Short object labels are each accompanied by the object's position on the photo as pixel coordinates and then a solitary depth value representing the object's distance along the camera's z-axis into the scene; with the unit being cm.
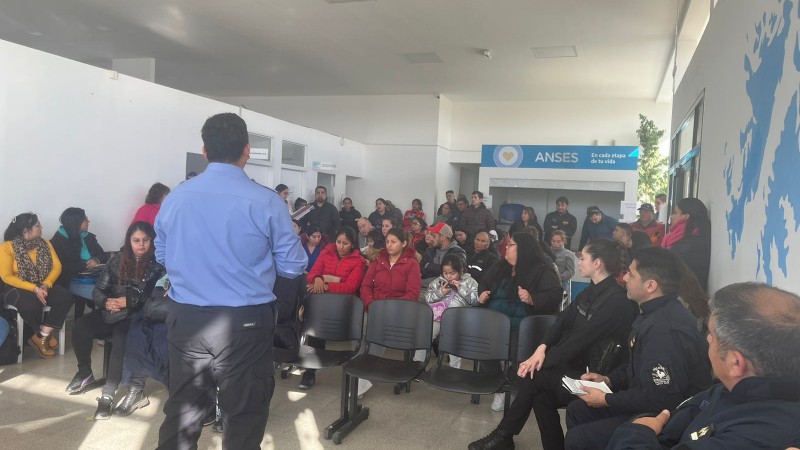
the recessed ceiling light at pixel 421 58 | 953
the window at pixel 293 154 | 966
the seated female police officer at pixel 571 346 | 287
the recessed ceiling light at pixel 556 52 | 879
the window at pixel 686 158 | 509
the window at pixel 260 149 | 878
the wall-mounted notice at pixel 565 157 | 967
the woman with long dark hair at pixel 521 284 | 385
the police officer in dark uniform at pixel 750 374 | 129
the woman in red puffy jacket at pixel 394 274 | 439
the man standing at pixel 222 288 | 202
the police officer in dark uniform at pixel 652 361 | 214
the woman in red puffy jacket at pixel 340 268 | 458
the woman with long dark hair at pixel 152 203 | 610
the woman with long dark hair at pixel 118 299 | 364
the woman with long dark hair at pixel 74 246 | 501
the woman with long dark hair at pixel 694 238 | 408
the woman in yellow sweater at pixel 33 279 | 443
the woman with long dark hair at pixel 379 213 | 1076
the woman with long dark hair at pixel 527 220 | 810
